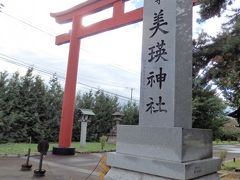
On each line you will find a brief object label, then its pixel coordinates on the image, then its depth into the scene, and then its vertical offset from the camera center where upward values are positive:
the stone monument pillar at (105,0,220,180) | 2.80 +0.23
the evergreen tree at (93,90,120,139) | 18.84 +1.55
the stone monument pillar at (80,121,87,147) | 13.53 -0.08
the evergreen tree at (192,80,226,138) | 22.42 +2.54
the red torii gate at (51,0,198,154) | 9.64 +3.89
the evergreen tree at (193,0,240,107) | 5.19 +1.83
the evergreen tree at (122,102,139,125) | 20.39 +1.67
